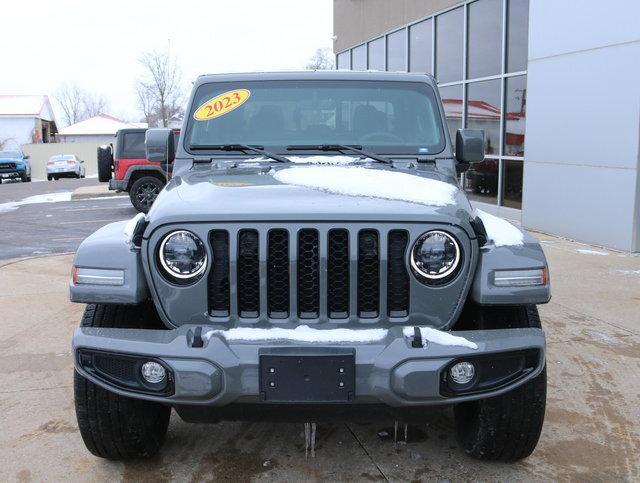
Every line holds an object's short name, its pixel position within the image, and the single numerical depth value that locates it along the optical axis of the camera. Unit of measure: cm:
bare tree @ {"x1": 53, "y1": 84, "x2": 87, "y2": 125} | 9425
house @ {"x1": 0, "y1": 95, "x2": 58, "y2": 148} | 5881
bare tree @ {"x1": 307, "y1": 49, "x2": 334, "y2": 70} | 5700
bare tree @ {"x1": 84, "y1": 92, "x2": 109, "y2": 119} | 9565
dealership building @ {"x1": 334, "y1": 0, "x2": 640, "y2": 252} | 867
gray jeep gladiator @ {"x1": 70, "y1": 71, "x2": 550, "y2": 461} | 257
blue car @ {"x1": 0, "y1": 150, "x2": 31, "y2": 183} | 2962
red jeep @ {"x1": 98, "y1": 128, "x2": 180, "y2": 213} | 1455
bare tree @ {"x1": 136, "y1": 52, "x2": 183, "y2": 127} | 3878
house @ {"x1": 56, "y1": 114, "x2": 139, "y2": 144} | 6606
